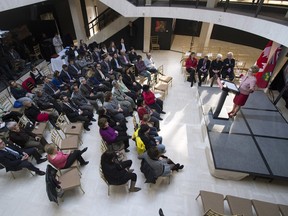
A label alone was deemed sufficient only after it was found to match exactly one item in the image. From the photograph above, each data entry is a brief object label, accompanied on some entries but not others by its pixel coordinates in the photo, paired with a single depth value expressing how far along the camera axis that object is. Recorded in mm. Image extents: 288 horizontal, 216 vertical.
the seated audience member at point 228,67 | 7383
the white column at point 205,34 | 9562
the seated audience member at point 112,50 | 8485
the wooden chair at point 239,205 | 3346
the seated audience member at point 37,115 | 5023
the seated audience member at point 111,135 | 4136
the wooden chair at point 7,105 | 5696
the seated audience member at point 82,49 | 8545
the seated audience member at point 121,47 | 9208
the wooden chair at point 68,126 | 4815
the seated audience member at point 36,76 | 6998
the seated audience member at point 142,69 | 7621
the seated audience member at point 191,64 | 7833
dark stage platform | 4141
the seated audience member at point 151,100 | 5646
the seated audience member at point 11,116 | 5078
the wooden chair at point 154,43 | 11156
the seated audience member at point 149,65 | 7910
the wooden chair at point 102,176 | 3664
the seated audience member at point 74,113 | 5109
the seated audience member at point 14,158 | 3732
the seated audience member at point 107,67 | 7371
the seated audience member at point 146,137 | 4055
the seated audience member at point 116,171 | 3349
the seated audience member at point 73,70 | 7207
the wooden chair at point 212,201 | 3362
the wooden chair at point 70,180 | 3592
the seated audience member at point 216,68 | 7516
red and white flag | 7055
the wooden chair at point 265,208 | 3355
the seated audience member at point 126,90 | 6334
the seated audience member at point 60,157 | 3564
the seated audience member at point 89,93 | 6041
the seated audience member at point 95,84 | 6590
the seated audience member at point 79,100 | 5622
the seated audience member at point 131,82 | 6695
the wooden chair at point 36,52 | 9234
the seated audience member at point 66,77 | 6816
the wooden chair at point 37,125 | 4812
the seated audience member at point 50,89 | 6025
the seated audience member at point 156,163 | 3510
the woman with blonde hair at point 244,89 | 4840
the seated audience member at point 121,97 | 5902
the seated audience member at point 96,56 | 8227
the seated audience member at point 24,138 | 4160
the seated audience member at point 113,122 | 4680
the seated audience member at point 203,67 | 7630
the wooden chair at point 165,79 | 7280
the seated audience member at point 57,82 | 6391
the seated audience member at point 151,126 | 4362
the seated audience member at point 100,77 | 6869
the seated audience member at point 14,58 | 7906
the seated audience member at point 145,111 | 5016
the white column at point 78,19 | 9198
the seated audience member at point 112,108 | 5199
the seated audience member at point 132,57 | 8570
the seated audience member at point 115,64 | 7732
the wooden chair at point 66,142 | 4395
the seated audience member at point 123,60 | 8120
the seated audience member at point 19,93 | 5754
